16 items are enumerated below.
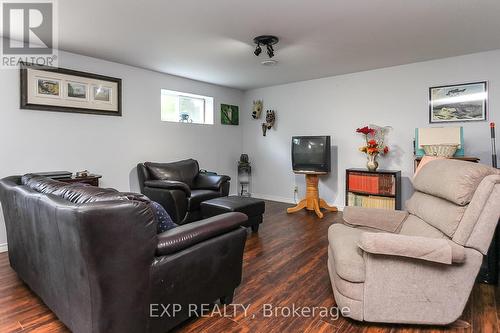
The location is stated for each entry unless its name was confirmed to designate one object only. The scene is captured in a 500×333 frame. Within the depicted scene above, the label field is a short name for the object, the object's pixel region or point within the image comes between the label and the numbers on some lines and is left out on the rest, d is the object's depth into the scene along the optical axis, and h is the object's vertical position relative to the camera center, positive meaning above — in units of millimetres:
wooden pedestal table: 4559 -573
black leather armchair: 3553 -295
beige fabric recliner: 1545 -567
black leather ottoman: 3233 -496
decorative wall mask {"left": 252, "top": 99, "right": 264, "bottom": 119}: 5752 +1167
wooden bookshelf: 3846 -336
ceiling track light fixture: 3027 +1378
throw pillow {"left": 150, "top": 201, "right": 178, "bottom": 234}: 1576 -317
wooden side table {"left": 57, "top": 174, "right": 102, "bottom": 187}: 3084 -156
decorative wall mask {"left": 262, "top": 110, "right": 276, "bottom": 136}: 5559 +887
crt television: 4523 +192
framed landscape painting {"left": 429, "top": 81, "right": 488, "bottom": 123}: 3561 +824
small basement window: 4777 +1061
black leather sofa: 1232 -473
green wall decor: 5641 +1054
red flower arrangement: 4043 +324
